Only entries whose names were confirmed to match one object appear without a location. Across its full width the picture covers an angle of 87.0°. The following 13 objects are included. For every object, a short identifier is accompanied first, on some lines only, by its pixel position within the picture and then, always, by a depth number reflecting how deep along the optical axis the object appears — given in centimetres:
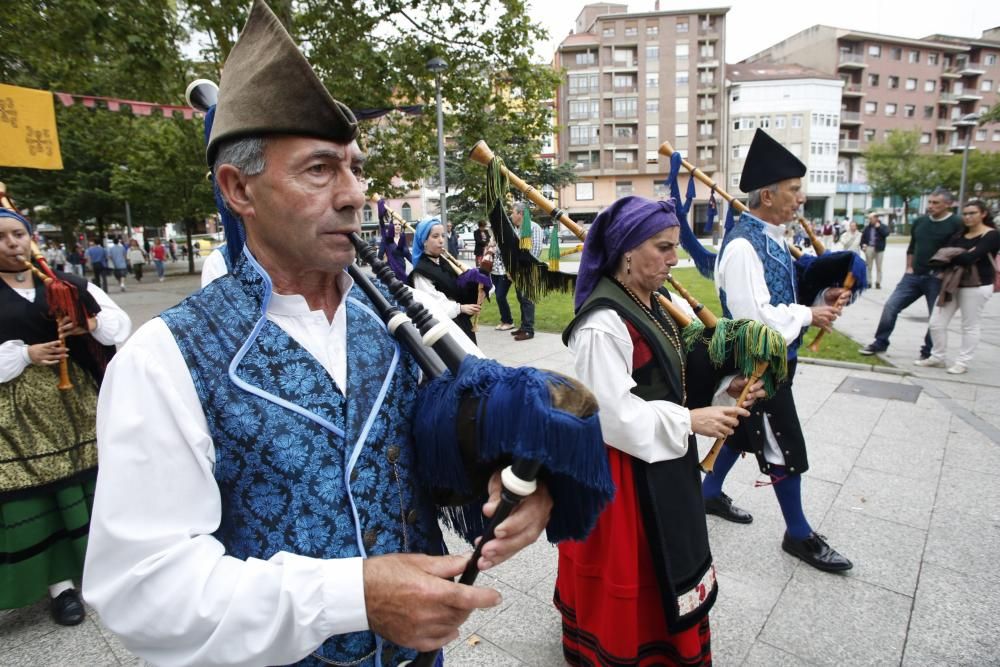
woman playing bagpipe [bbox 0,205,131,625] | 282
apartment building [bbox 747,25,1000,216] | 5388
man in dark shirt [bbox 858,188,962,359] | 696
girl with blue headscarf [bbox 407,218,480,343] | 580
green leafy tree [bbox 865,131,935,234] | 4541
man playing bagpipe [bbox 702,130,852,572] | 296
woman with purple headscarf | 204
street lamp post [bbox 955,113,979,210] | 1844
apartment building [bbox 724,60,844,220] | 5050
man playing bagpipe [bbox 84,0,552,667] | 90
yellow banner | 388
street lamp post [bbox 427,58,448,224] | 1015
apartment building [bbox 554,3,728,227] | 5253
